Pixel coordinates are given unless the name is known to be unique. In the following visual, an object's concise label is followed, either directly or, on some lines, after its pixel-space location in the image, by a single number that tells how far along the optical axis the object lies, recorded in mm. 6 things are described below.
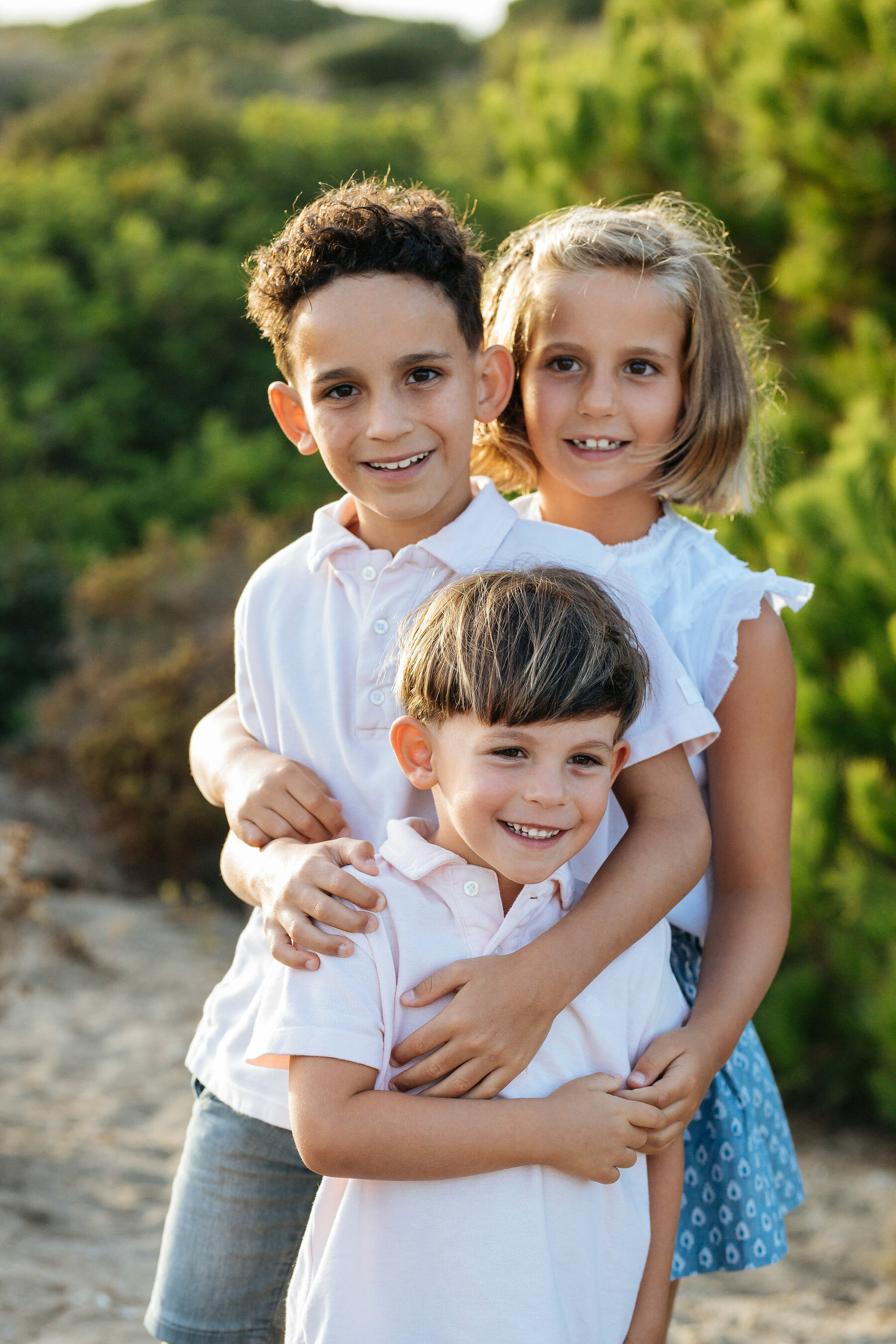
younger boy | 1246
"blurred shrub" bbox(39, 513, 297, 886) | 5320
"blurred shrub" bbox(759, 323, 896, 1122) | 3248
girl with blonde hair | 1612
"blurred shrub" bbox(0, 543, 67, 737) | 6617
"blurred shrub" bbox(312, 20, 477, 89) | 23344
